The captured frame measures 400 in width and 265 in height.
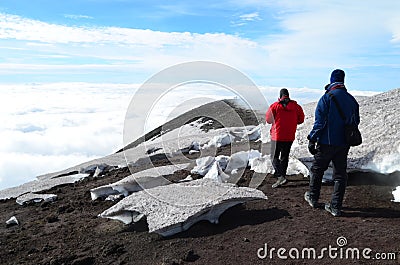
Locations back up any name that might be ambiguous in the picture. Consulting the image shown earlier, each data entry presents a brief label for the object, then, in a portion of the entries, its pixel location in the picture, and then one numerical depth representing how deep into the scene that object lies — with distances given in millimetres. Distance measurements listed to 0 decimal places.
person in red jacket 8758
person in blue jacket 6715
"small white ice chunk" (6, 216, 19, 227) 8781
